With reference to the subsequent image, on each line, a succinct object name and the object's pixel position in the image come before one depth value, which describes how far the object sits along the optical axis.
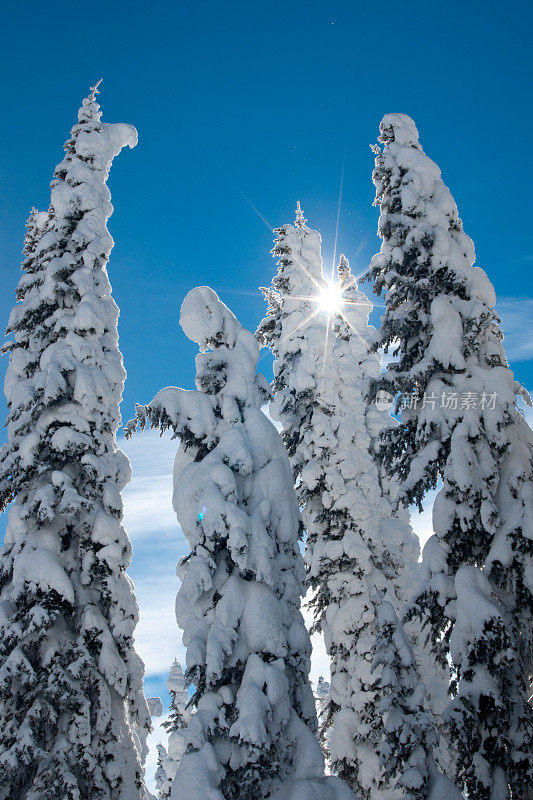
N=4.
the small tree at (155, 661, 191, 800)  31.48
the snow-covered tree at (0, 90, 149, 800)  10.45
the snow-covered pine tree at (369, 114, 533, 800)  8.22
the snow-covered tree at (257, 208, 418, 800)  14.45
